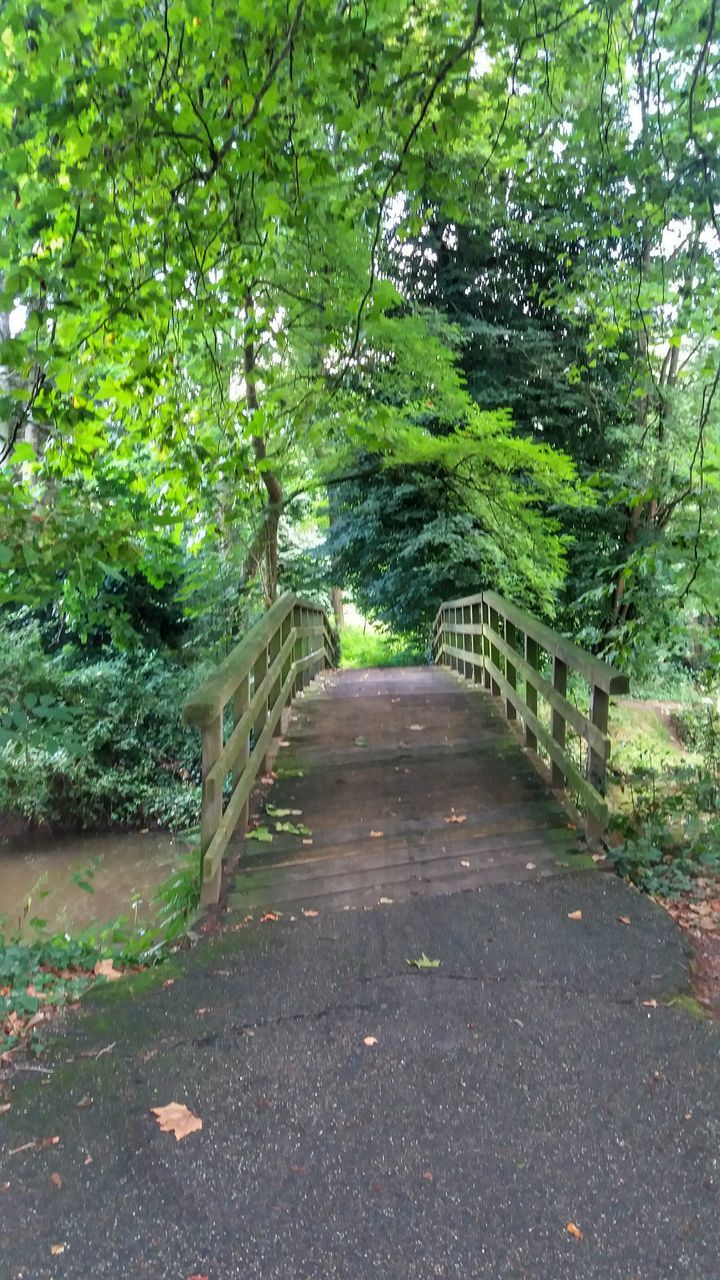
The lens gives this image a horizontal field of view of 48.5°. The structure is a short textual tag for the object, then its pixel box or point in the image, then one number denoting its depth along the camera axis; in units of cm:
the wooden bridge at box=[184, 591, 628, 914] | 416
